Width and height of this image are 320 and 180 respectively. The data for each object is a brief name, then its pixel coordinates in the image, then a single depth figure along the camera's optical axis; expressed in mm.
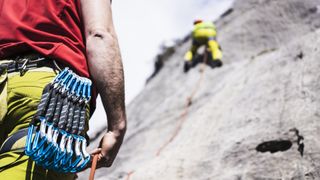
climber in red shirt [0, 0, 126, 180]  2430
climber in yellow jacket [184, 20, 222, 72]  11906
